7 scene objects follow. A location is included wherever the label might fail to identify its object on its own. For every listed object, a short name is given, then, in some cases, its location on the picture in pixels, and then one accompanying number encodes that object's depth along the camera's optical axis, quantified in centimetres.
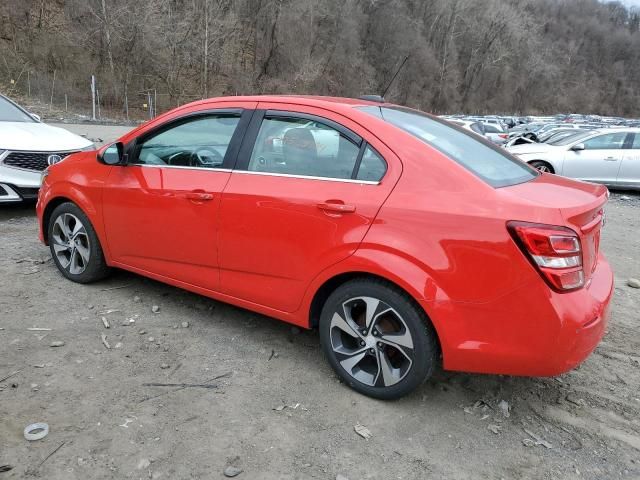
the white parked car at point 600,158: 1084
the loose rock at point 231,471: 224
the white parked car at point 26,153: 566
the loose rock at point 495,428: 261
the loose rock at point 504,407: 276
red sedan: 236
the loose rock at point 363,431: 252
